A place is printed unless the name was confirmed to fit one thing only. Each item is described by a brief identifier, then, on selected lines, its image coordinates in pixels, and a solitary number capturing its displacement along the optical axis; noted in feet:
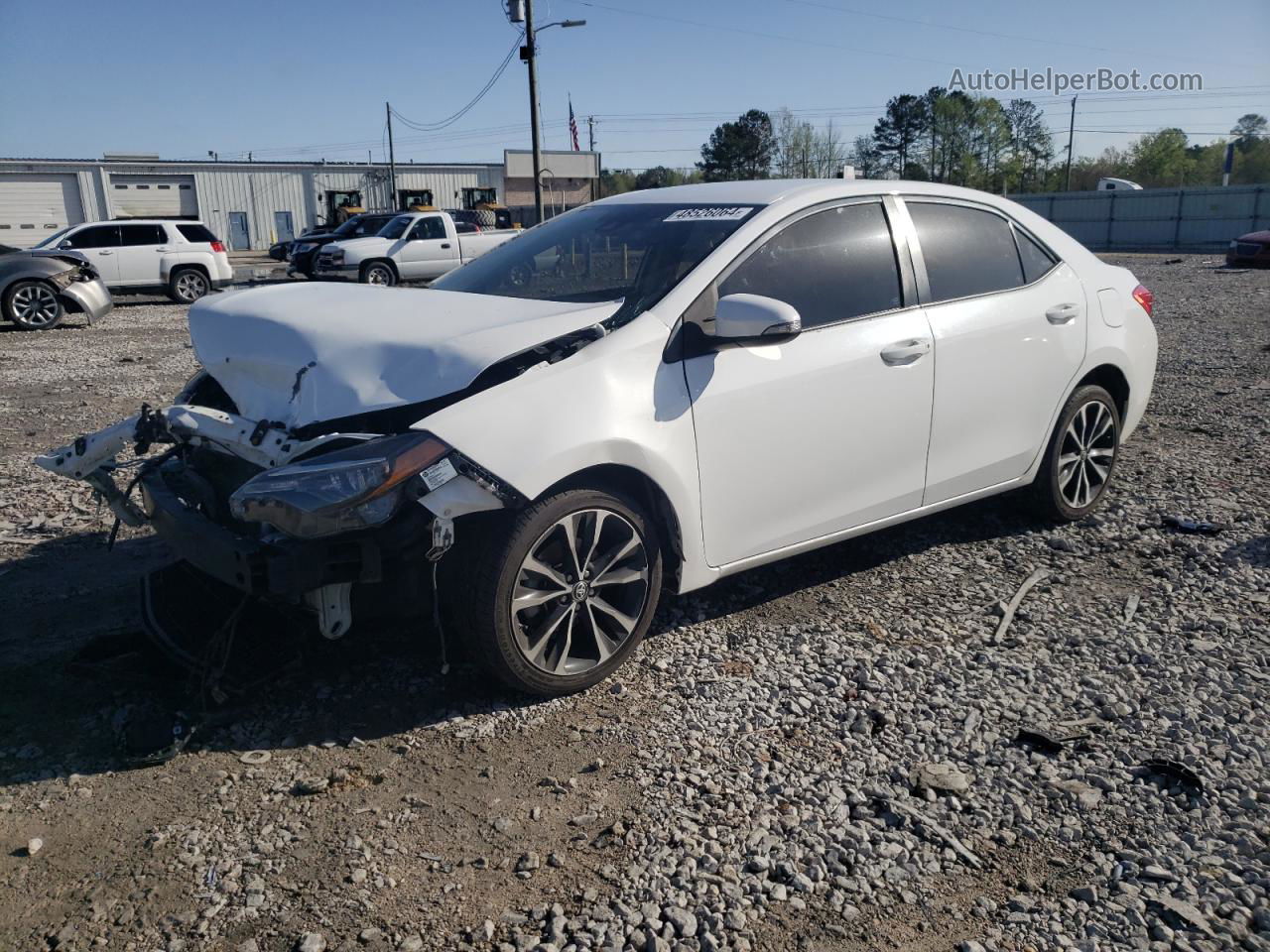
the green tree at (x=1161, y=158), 240.94
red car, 78.18
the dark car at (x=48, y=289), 48.47
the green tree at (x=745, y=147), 215.10
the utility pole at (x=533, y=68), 82.17
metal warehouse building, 167.43
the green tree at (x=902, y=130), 231.09
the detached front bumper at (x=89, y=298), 48.32
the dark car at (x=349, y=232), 81.71
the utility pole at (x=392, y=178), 177.62
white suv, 62.85
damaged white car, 10.54
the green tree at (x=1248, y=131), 226.23
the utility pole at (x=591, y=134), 257.96
